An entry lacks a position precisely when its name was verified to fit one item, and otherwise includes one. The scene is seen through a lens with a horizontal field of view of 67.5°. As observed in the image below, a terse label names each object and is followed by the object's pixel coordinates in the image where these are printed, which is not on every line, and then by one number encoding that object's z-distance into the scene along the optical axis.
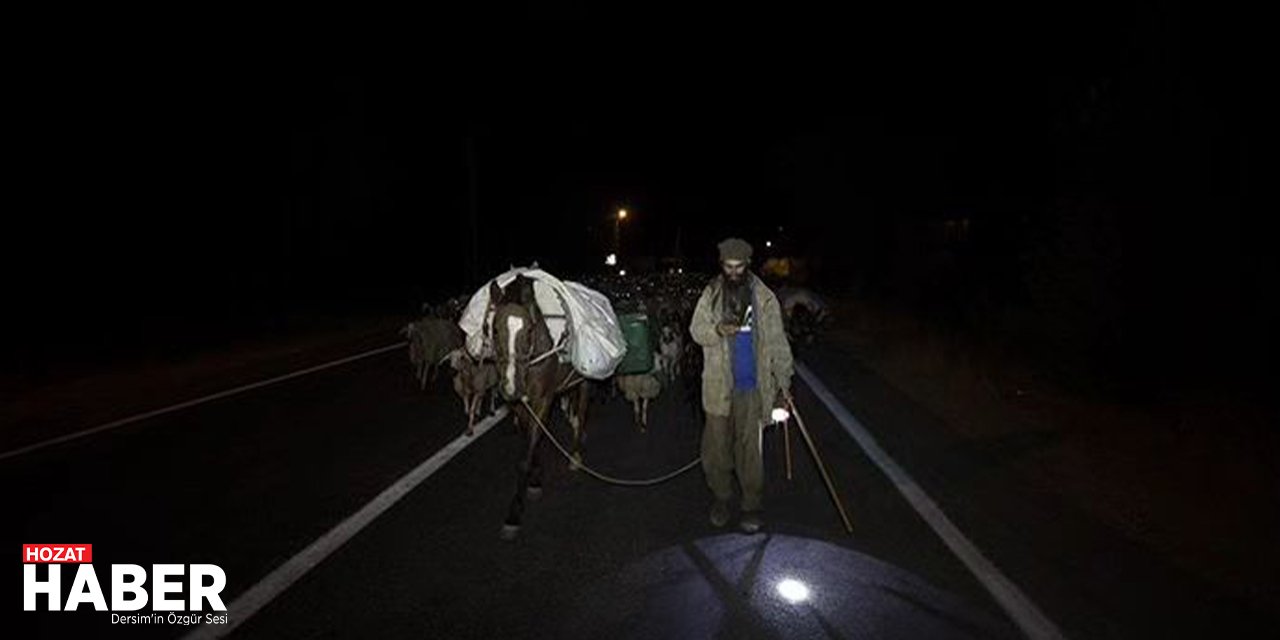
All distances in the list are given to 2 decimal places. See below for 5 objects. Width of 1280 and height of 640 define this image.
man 7.31
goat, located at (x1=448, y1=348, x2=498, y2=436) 10.36
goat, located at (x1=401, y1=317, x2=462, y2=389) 15.27
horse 7.79
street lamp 98.19
